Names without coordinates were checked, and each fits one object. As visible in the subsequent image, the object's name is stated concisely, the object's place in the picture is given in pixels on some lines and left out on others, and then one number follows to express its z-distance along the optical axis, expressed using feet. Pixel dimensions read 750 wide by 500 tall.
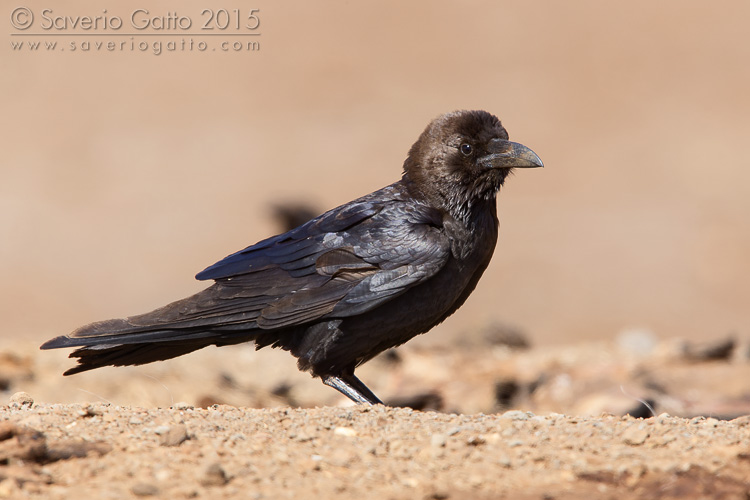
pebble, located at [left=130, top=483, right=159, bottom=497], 27.43
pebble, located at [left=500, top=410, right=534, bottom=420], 35.85
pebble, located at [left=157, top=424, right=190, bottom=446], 31.12
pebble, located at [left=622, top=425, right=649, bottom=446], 32.45
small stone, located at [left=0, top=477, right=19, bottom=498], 27.40
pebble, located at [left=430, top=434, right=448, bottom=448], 31.76
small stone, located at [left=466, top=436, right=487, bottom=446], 32.07
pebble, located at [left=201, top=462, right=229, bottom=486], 28.22
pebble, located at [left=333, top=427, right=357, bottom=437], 33.19
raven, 43.86
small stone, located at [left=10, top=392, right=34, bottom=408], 37.99
